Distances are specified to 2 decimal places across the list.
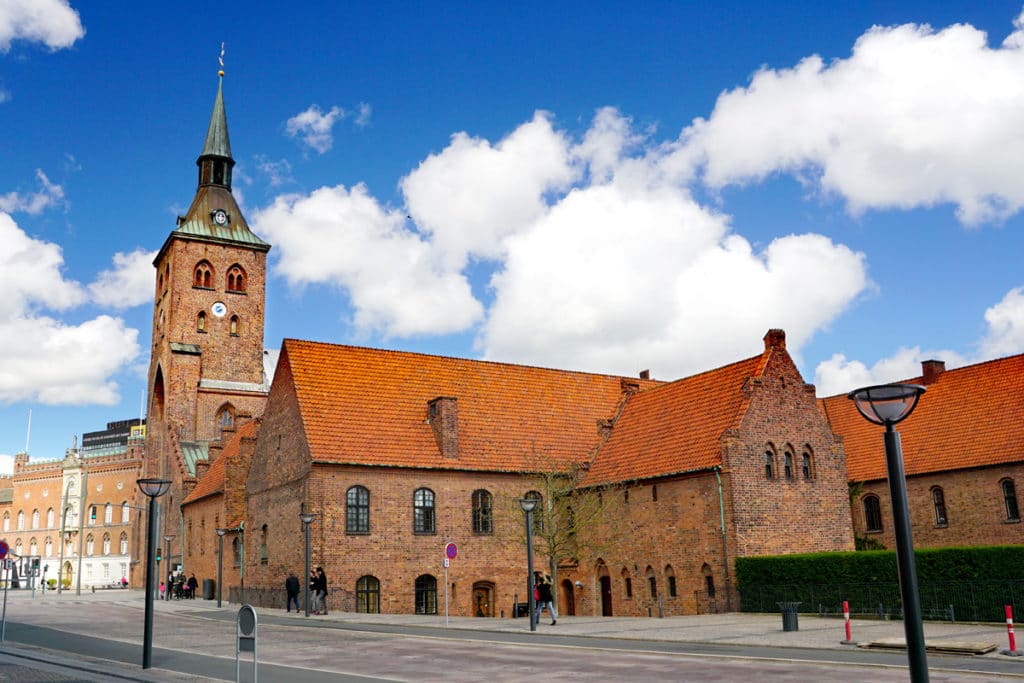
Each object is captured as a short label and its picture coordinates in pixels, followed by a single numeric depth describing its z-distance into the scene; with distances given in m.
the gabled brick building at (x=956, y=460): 40.30
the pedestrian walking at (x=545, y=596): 30.36
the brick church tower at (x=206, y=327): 67.56
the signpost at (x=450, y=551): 32.69
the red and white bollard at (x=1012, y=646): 17.83
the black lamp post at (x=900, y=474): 8.33
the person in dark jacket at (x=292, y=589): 37.47
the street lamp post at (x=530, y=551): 26.97
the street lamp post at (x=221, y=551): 44.44
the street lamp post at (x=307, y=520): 34.53
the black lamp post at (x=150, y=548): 17.14
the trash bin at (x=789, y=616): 24.62
